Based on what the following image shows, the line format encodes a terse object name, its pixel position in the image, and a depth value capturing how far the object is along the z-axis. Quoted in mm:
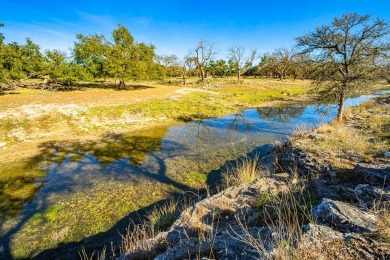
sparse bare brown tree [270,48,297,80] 70425
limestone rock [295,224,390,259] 2225
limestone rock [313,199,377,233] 2682
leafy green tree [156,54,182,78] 62062
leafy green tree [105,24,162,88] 33219
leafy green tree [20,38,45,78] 26945
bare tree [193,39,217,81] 56562
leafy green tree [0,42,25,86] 23578
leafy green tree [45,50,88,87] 29416
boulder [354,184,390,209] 3654
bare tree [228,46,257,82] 64250
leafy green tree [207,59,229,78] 87625
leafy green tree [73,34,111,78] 32719
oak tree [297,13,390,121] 10469
